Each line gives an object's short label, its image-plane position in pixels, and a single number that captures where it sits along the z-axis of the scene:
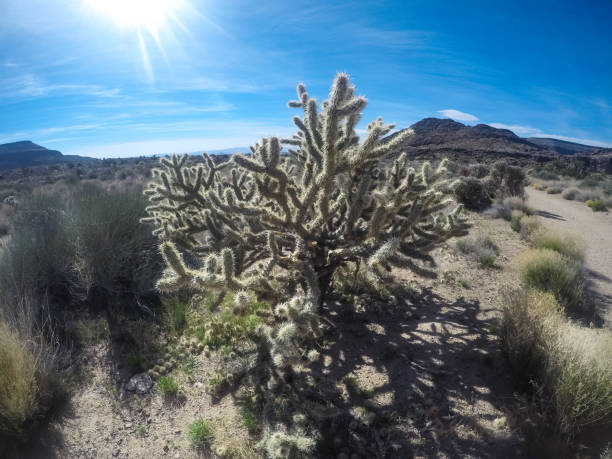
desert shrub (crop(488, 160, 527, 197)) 16.28
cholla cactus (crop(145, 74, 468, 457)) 2.73
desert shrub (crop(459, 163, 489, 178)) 21.00
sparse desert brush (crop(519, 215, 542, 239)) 9.17
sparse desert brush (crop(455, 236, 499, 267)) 6.67
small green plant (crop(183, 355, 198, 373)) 3.69
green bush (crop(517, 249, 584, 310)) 5.04
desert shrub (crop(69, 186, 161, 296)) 5.11
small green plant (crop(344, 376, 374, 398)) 3.10
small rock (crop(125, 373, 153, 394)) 3.41
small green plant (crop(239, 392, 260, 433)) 2.86
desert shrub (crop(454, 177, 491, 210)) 14.35
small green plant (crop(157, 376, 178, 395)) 3.37
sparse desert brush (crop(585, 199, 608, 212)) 15.20
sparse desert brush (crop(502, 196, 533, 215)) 12.90
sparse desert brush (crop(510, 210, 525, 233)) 10.30
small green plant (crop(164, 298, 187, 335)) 4.31
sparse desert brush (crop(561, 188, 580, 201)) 18.98
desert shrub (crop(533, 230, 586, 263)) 6.99
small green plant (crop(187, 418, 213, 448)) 2.78
